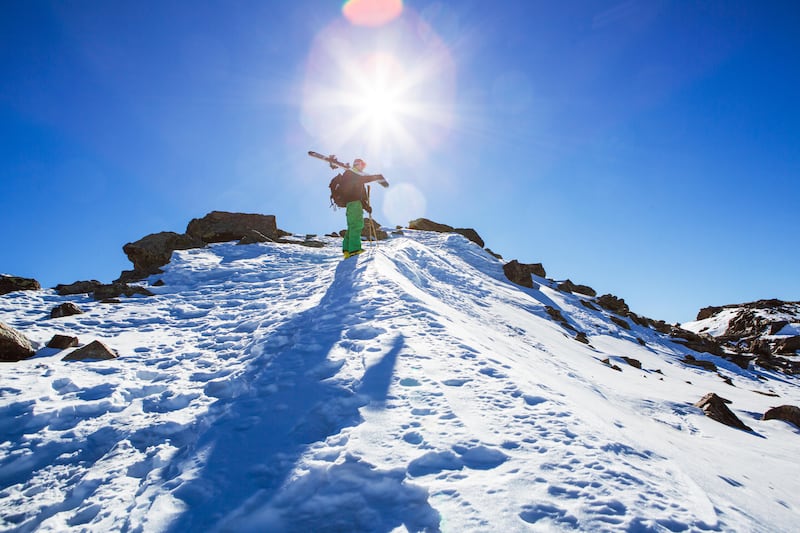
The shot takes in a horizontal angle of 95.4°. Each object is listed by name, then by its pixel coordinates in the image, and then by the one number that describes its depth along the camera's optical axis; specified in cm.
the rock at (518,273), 2089
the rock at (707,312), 6034
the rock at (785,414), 731
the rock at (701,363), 1705
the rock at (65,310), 746
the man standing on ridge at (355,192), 1318
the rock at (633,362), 1305
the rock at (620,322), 2058
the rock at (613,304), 2478
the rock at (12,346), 532
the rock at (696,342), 2111
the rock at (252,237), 1756
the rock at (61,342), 592
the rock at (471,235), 3191
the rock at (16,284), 893
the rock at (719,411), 669
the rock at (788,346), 3054
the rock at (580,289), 2721
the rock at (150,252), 1289
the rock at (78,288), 923
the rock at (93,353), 561
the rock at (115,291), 907
